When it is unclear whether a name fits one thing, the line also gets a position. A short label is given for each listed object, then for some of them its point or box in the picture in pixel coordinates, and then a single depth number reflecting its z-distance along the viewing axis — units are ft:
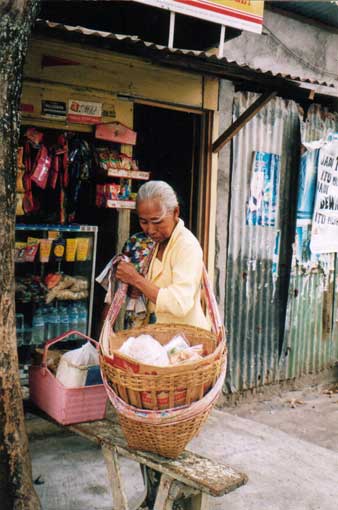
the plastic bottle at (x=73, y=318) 18.79
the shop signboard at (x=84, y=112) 17.78
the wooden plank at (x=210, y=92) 20.65
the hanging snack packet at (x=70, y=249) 18.47
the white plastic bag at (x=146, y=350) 9.98
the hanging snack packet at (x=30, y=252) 17.69
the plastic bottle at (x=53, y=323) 18.49
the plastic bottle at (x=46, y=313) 18.38
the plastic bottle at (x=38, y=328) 18.21
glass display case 17.87
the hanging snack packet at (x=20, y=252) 17.43
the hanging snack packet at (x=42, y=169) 17.38
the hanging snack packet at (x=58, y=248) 18.24
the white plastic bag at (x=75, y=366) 11.71
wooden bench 9.86
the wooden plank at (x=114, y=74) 16.90
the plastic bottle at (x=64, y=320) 18.65
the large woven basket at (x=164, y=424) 9.78
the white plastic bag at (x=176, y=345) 10.42
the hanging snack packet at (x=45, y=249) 17.94
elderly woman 11.31
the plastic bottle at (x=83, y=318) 18.94
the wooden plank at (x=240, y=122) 18.79
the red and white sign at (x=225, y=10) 19.34
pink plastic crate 11.52
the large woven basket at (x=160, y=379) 9.56
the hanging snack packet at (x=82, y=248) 18.72
